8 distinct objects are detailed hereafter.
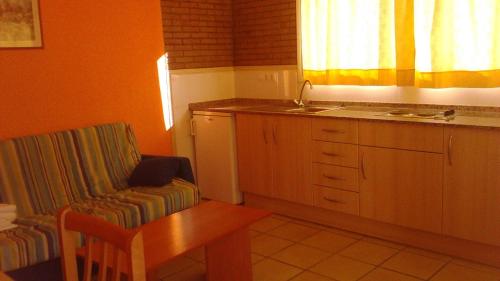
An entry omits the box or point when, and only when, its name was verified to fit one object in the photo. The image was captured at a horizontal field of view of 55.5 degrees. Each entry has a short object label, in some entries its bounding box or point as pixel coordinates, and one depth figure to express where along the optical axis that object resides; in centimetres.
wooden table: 242
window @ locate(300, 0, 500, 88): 319
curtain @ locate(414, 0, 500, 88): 314
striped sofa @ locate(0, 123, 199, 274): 273
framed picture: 318
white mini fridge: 429
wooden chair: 122
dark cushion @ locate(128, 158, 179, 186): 343
